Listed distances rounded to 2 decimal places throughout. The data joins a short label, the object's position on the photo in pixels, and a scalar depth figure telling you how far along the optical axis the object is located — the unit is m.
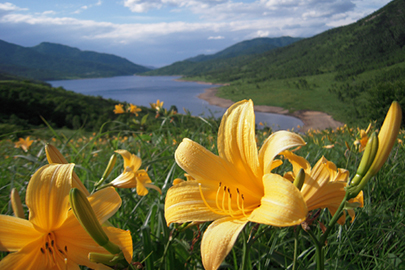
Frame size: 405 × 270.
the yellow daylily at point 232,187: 0.20
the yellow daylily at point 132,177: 0.36
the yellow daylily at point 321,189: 0.24
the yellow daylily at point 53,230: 0.21
